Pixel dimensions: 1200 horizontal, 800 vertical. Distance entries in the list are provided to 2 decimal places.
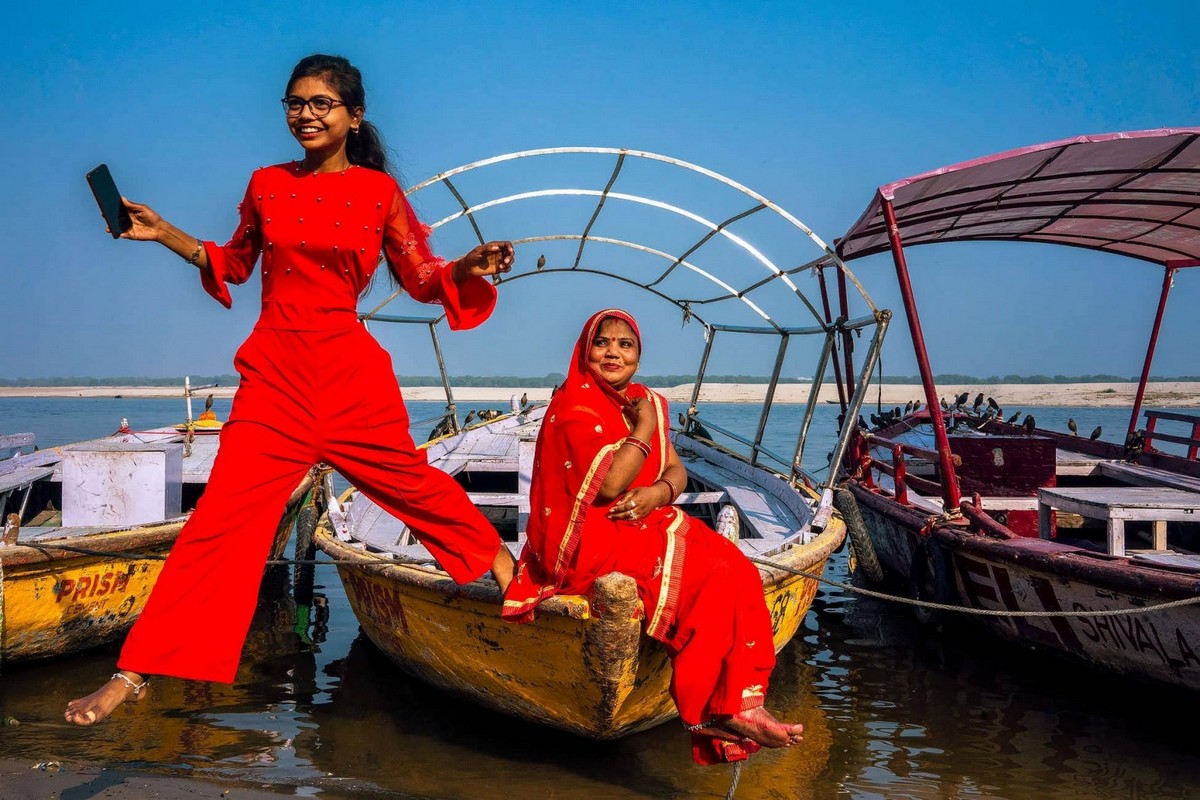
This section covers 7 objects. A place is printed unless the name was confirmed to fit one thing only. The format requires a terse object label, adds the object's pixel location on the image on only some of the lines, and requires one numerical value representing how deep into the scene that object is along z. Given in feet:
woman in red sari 9.55
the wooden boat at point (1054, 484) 15.48
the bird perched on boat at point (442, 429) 34.30
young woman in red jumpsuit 8.38
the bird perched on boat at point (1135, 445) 27.73
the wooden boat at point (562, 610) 10.86
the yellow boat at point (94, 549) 15.33
